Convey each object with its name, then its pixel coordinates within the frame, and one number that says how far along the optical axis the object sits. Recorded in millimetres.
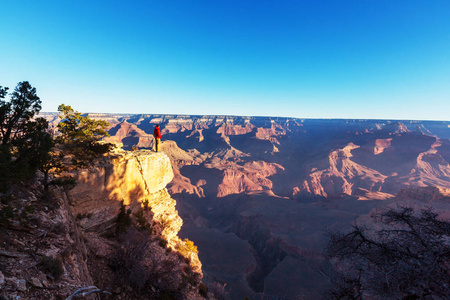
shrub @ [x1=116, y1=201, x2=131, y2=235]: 15197
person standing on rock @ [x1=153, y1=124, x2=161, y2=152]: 17361
